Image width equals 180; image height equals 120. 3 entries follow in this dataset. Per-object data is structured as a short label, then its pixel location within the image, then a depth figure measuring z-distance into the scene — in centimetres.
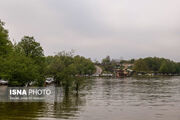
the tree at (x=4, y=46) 3646
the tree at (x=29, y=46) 4588
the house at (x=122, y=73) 18600
